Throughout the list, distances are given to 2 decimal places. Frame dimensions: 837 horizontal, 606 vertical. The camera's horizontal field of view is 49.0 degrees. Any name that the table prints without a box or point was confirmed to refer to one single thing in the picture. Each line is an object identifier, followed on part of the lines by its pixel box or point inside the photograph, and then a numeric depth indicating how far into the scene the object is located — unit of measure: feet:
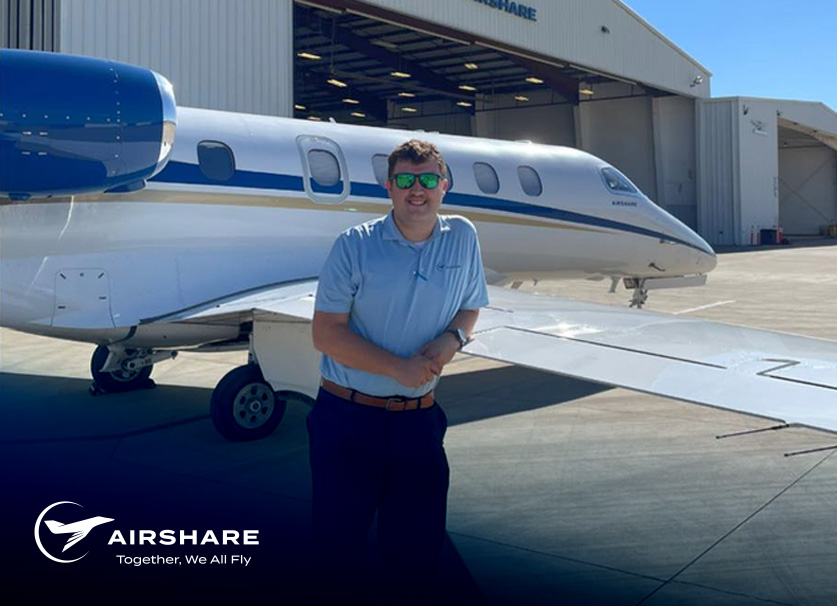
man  11.32
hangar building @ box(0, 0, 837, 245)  55.26
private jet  16.26
